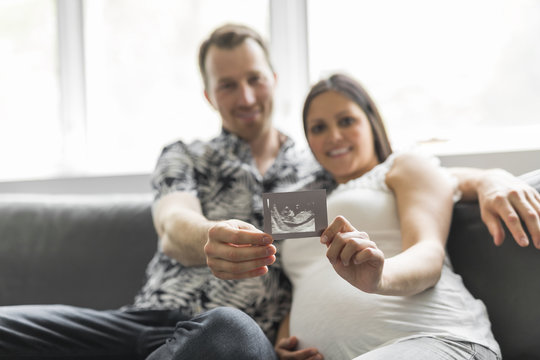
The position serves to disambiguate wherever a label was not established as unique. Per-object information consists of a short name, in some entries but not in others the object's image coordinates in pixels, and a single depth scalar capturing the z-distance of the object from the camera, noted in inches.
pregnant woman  37.2
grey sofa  66.6
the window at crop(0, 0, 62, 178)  98.0
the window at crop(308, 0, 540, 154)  73.1
